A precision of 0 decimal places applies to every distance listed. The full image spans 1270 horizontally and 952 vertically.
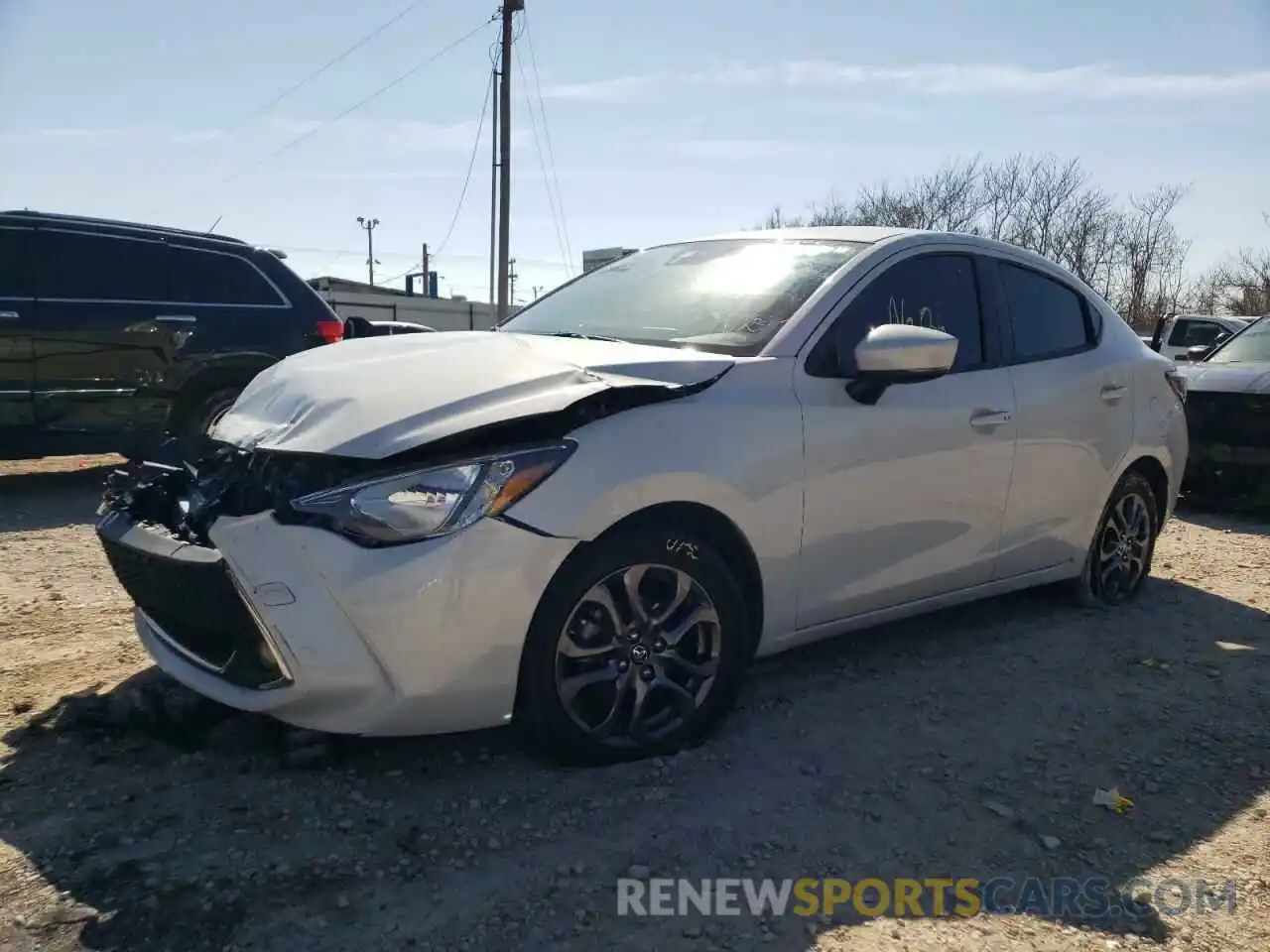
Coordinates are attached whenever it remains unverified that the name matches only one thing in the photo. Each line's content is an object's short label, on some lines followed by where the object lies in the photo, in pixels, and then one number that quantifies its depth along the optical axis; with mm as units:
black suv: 6715
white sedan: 2674
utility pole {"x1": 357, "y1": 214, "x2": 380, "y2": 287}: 61844
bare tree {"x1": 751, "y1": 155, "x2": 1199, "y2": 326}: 33844
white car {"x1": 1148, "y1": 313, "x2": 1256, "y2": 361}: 15422
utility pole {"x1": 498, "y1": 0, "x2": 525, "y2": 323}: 22109
